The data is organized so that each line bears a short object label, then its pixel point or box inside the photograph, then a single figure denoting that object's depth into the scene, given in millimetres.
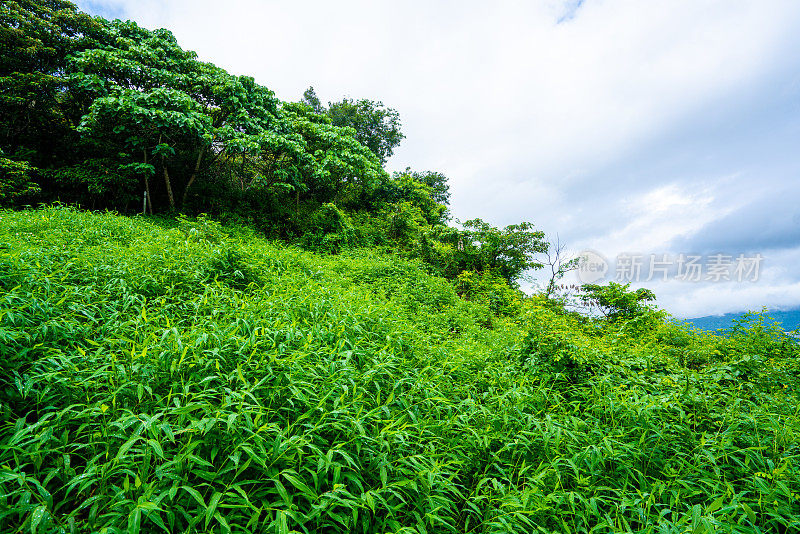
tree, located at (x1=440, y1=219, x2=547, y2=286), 12672
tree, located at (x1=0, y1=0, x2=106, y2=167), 7930
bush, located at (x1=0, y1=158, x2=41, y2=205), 6809
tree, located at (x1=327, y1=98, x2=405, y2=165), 18344
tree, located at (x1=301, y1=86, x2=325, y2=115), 19047
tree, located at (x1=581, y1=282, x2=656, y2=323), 9867
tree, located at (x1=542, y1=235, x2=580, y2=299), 12200
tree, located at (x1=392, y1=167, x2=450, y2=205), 21859
